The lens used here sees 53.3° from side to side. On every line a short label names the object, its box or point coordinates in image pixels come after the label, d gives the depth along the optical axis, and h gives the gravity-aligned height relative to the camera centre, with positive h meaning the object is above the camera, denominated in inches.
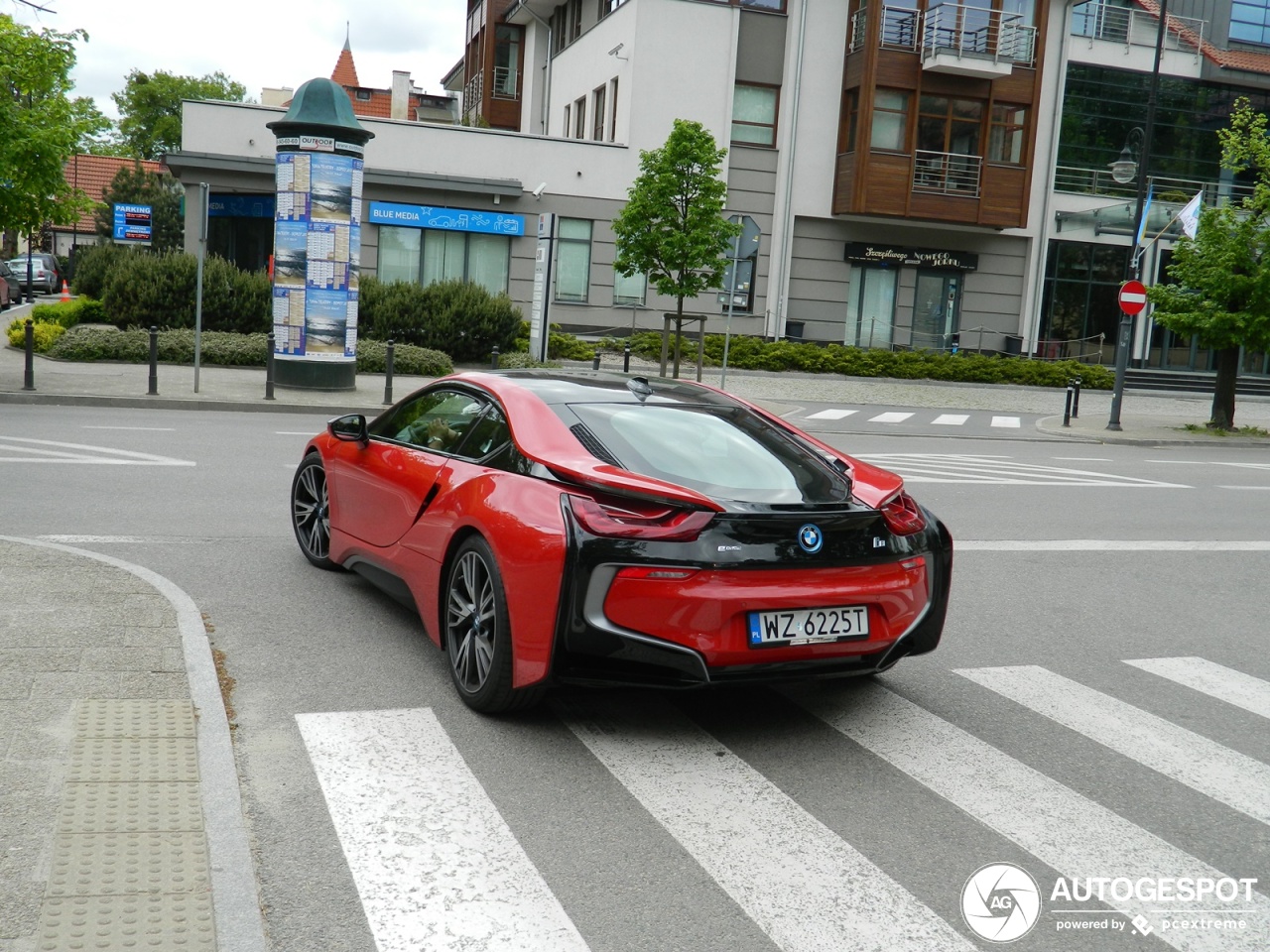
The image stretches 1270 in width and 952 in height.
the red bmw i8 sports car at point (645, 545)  181.6 -32.8
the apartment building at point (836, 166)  1326.3 +177.2
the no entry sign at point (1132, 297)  935.7 +47.6
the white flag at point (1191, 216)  1002.7 +118.5
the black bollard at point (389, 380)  756.0 -42.8
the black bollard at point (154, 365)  702.1 -40.1
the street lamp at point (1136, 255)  954.7 +82.8
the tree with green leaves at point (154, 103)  3265.3 +492.3
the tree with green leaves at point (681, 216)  997.8 +89.8
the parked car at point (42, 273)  2000.5 +20.3
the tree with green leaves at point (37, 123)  664.4 +86.3
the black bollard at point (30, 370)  690.8 -47.1
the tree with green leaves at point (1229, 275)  912.9 +67.8
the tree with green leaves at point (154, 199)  2325.3 +171.2
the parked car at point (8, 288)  1551.4 -6.3
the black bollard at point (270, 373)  733.3 -41.8
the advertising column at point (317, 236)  772.6 +42.0
